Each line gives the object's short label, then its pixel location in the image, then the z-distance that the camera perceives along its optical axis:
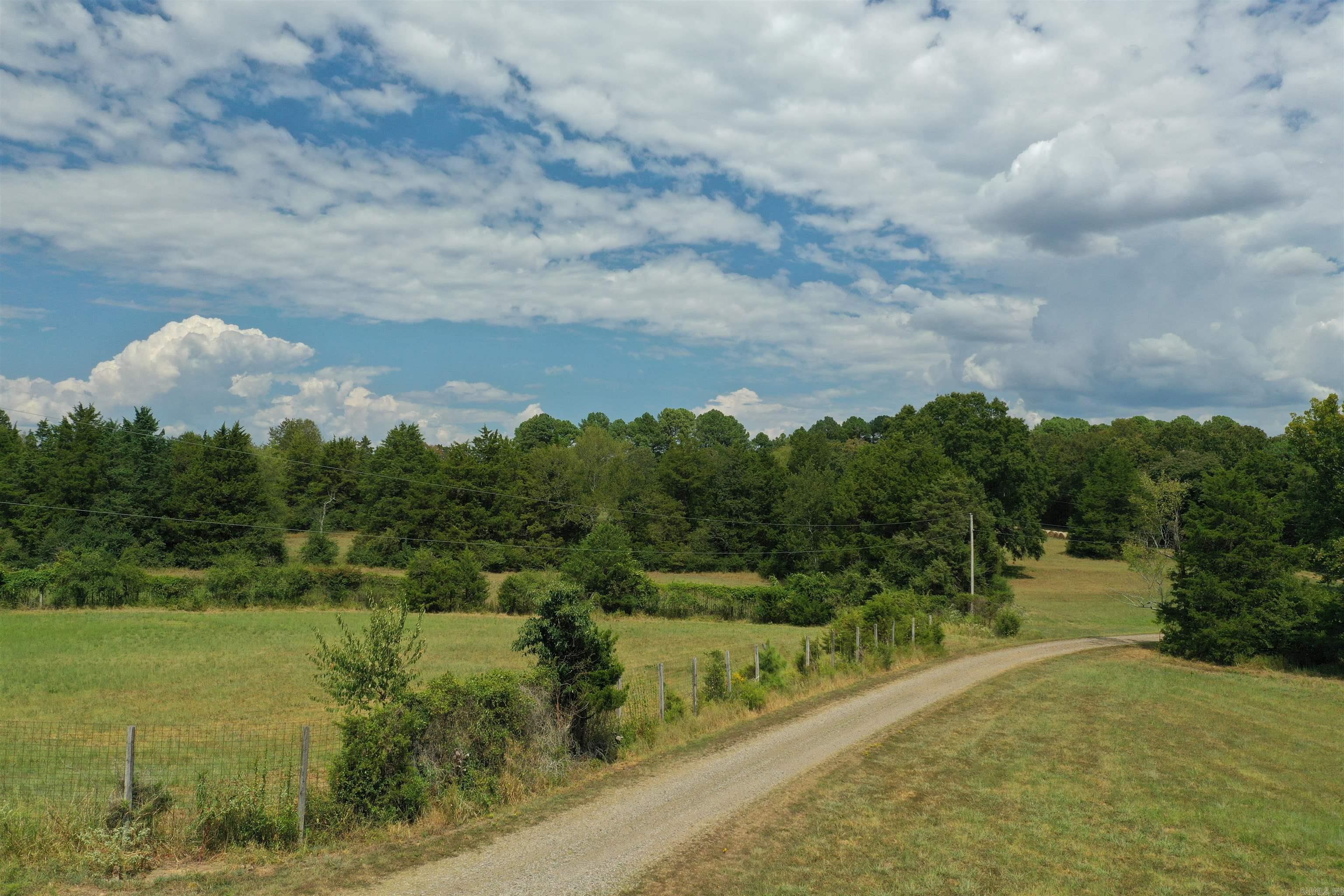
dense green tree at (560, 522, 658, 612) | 60.06
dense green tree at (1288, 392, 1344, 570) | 37.94
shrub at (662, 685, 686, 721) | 17.64
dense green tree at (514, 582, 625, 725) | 14.45
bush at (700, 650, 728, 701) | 20.25
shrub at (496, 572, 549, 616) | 60.09
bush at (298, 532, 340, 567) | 73.88
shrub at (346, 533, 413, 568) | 79.31
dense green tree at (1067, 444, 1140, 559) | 91.25
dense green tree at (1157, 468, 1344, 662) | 35.88
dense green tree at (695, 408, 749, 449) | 146.50
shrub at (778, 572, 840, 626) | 60.81
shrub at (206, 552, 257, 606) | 58.69
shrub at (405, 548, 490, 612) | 61.06
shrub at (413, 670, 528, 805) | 11.76
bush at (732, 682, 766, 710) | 20.25
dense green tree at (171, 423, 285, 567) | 74.00
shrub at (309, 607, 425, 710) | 11.58
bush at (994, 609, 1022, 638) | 47.03
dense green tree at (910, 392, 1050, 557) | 78.25
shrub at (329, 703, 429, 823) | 10.80
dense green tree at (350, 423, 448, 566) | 80.19
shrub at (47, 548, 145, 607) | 55.03
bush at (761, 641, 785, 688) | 22.08
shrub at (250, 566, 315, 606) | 59.88
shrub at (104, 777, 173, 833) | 9.39
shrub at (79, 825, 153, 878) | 8.89
